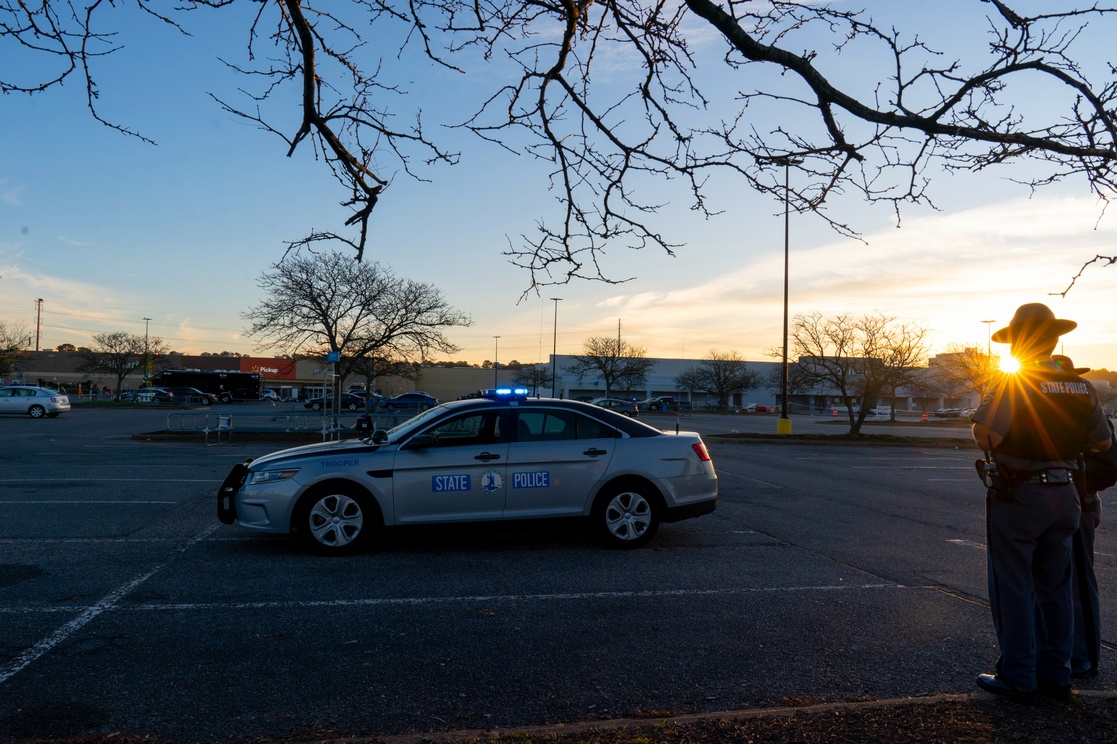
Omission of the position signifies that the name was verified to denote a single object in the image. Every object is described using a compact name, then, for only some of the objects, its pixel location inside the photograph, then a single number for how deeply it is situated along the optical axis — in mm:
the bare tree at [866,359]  32031
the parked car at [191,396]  66688
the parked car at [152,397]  64812
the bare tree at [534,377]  78988
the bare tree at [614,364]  73625
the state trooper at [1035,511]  3883
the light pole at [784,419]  29875
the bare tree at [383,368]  34250
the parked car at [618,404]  44159
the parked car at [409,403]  42006
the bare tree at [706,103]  3680
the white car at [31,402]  38531
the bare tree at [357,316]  27656
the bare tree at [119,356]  76750
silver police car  7844
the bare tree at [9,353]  56312
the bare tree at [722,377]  80900
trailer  72394
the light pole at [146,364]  80750
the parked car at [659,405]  67312
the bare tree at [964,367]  42938
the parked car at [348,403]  54256
